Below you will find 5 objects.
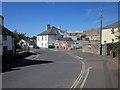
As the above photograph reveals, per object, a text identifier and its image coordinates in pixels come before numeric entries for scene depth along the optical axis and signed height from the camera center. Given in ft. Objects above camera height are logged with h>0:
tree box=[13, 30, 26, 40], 107.84 +9.29
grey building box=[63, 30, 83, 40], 150.45 +18.79
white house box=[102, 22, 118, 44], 82.35 +7.50
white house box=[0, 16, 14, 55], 62.34 +2.22
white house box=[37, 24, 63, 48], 141.39 +10.38
